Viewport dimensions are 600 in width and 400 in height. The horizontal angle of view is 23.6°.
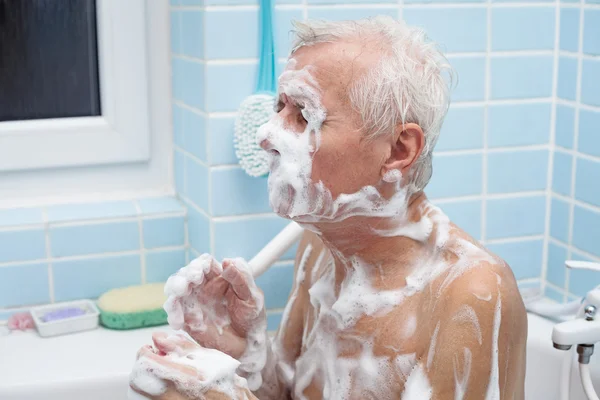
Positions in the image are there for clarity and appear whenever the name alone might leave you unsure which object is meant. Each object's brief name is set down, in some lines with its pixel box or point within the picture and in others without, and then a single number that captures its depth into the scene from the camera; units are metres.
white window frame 2.72
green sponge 2.65
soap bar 2.65
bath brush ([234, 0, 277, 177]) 2.48
